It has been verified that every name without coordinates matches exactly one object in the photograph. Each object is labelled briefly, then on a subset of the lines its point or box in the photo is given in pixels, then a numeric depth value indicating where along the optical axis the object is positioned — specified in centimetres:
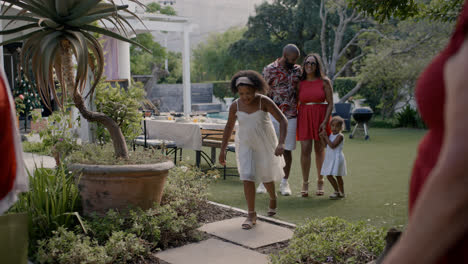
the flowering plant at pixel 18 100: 1190
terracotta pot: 452
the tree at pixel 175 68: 4874
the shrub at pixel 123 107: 668
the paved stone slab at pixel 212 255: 411
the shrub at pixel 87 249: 374
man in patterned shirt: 675
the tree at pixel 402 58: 1759
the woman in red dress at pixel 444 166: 92
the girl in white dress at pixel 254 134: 515
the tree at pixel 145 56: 3966
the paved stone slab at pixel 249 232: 463
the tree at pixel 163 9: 4666
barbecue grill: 1459
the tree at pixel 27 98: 1410
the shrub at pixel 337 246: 365
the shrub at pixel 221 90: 3222
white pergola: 1711
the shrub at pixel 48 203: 420
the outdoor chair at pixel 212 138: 848
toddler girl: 638
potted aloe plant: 455
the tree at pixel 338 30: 1995
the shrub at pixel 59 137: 649
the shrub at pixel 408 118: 1761
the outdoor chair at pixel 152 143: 855
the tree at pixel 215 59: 5297
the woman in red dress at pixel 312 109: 658
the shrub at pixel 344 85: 2212
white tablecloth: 853
